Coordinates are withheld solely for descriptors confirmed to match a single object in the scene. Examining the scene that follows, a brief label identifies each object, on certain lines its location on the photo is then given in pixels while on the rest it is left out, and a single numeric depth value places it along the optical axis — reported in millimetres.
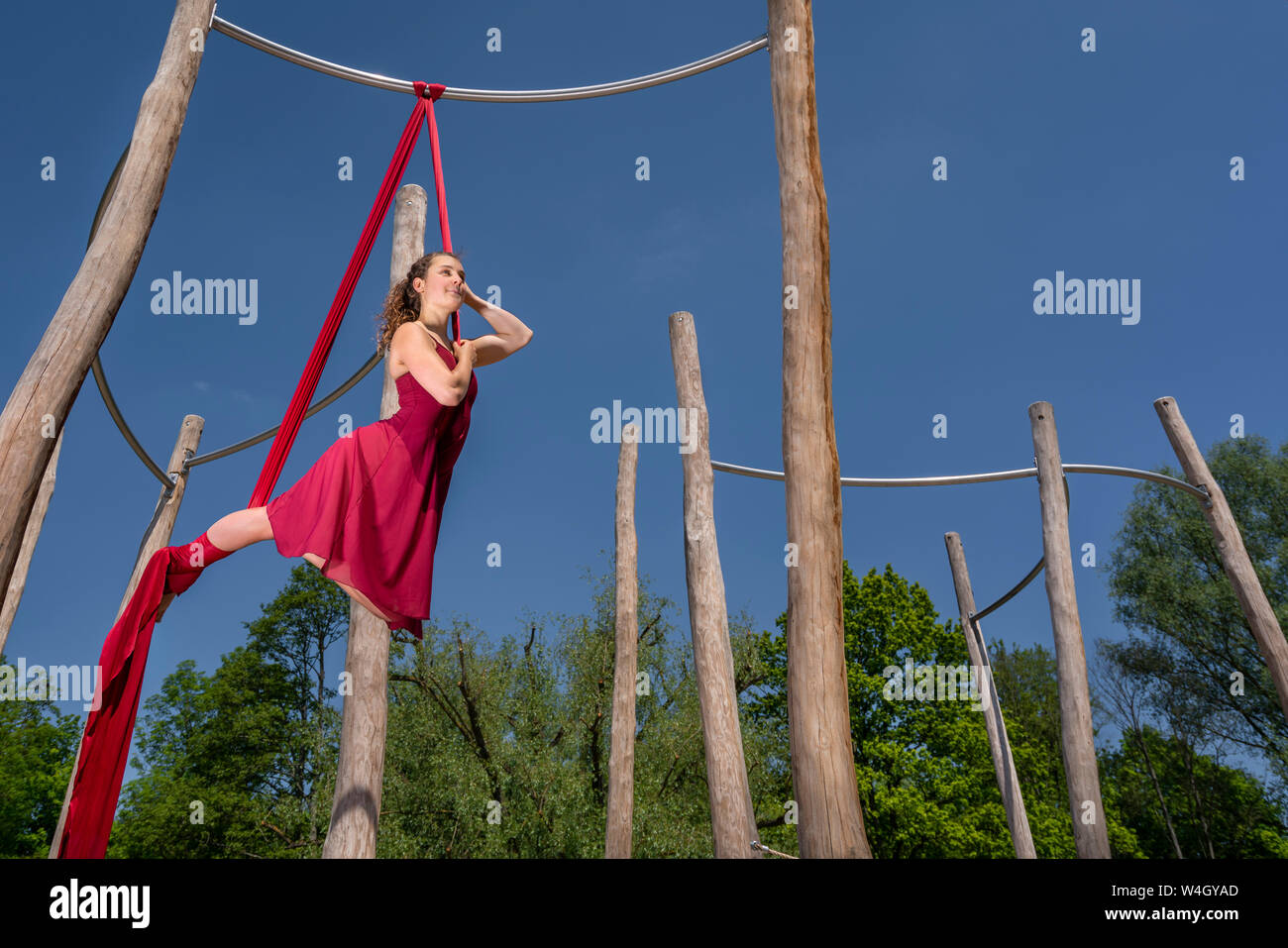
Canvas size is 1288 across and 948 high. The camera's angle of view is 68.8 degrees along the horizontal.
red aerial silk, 3328
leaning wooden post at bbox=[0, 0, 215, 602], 3730
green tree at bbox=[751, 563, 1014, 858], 18734
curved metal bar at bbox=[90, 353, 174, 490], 6590
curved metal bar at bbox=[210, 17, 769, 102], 5367
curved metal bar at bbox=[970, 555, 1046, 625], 10067
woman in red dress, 3725
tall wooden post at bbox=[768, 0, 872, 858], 3729
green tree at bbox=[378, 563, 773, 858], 14969
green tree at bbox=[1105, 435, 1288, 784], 19859
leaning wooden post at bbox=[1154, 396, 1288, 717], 8461
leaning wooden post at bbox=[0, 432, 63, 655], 7566
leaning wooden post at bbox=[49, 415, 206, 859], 7965
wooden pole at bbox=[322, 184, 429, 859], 5043
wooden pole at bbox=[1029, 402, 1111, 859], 7500
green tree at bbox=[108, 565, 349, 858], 18250
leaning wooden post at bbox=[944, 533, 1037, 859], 10406
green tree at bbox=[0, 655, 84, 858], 20422
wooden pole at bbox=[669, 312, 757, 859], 6715
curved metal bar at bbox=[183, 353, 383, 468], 6129
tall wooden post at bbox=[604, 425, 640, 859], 8180
